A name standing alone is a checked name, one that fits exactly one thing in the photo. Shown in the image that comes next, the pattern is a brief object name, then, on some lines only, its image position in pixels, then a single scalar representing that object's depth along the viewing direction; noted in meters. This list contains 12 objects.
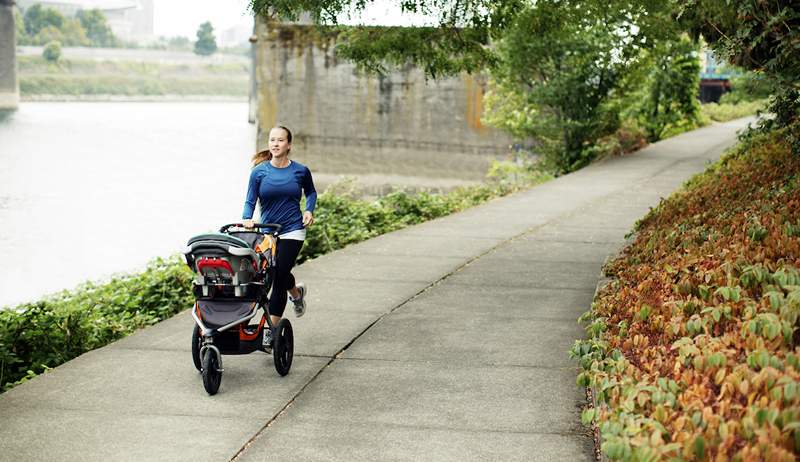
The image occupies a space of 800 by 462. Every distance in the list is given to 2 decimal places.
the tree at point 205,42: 142.50
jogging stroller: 6.51
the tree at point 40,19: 136.88
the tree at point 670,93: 32.09
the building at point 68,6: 179.50
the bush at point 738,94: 29.36
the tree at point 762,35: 8.77
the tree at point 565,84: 24.14
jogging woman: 7.27
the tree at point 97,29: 149.38
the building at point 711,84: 74.25
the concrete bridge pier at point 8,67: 78.62
